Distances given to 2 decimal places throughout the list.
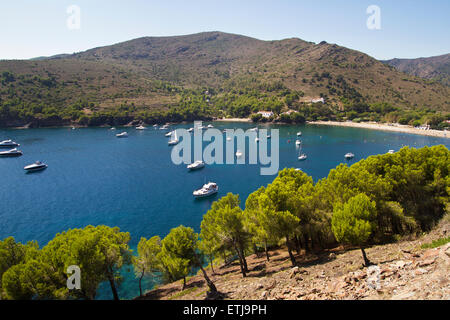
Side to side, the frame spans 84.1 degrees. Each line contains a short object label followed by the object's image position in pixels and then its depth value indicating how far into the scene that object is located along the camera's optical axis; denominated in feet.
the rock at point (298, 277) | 73.29
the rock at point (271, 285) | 71.97
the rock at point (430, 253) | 60.76
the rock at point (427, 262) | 57.67
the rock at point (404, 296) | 46.74
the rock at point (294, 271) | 76.62
